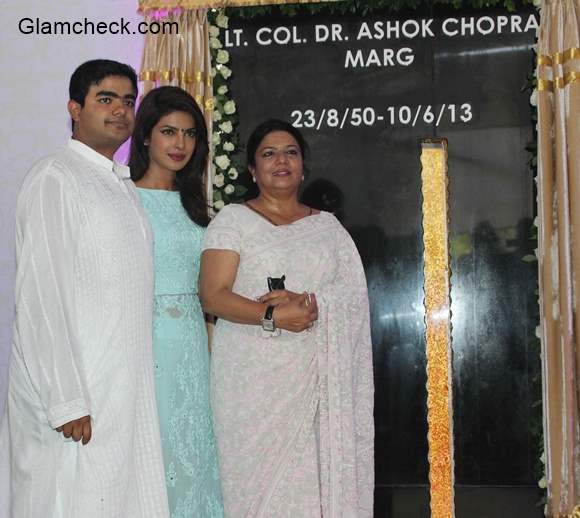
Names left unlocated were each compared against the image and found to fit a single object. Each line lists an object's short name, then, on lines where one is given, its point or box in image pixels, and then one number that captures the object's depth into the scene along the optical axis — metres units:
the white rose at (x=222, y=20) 4.71
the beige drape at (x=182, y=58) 4.67
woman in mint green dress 3.01
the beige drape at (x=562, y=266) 4.31
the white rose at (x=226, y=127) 4.69
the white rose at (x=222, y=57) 4.70
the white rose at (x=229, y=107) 4.69
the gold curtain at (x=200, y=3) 4.63
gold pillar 3.15
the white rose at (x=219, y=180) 4.68
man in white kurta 2.47
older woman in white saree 3.21
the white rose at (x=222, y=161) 4.66
